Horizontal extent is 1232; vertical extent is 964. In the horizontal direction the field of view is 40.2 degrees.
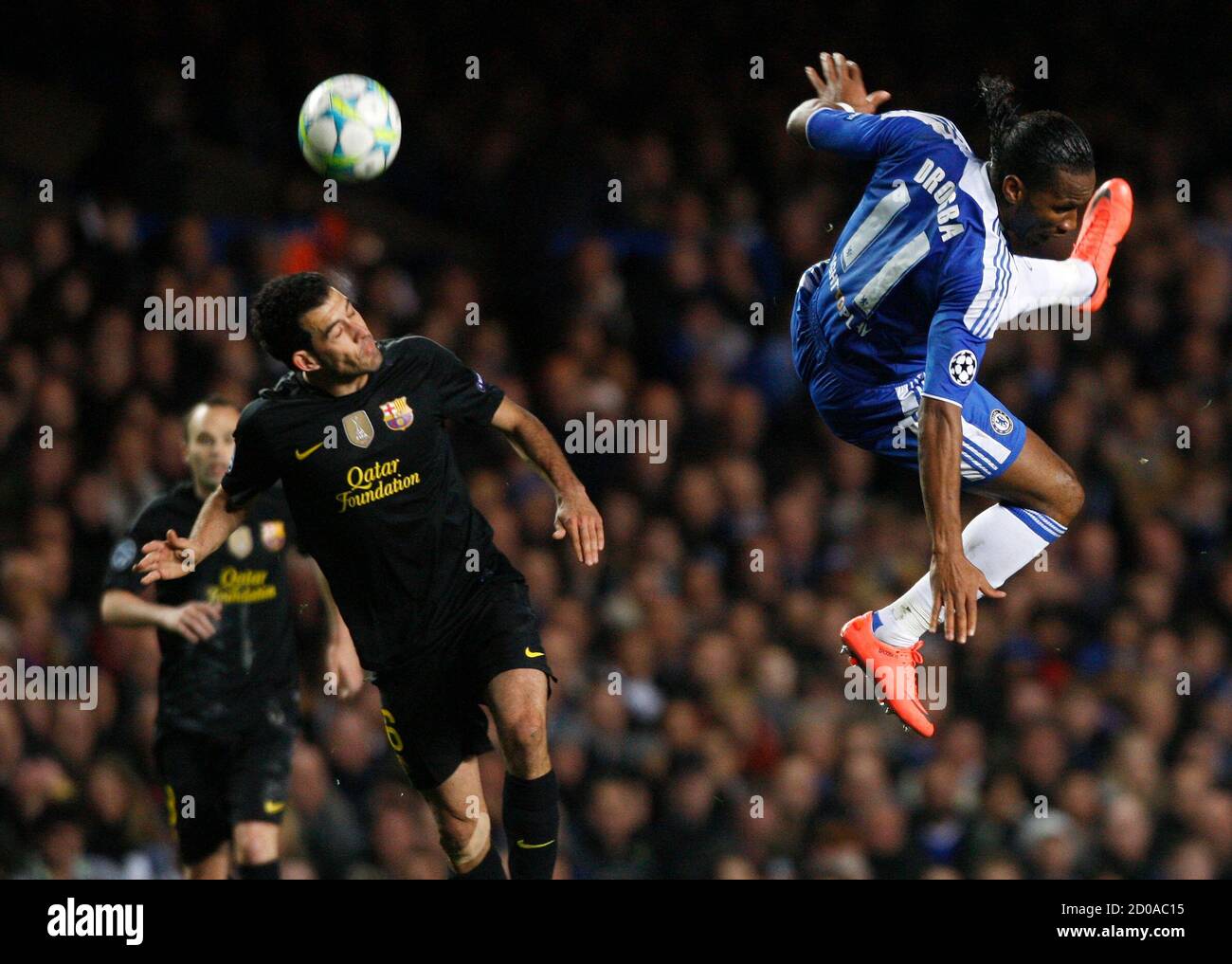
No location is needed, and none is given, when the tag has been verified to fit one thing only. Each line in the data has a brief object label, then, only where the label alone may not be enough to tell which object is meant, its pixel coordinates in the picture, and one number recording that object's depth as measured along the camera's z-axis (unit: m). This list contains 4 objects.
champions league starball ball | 5.91
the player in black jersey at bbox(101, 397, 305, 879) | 6.77
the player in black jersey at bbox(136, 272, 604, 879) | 5.19
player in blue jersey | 4.90
